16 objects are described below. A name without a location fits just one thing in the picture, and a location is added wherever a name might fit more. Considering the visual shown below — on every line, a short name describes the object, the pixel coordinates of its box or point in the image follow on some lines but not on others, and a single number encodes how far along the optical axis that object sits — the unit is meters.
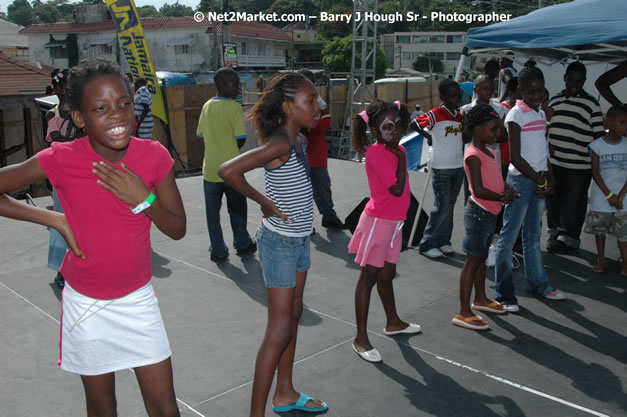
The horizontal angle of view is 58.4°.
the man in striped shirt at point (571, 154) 5.66
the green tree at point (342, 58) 55.19
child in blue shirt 5.31
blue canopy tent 4.88
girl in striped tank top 2.70
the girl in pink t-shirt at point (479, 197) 4.02
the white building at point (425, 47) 90.62
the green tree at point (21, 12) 116.57
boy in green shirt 5.55
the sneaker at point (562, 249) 6.06
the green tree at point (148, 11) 108.62
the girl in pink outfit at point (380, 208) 3.65
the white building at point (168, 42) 50.88
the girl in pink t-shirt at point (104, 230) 2.04
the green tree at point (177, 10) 109.44
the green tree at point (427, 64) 83.69
